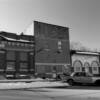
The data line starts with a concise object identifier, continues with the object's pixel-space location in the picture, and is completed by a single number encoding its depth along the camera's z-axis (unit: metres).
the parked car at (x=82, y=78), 22.71
